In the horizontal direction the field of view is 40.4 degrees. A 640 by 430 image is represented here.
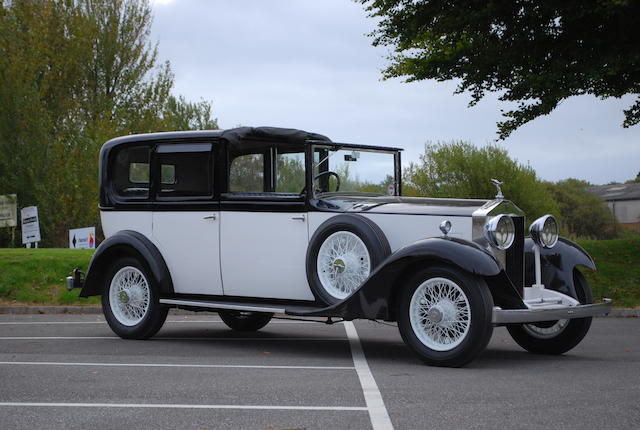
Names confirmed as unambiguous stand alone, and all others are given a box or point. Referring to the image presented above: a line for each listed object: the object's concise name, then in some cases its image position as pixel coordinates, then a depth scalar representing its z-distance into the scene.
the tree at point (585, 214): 83.12
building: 92.69
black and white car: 7.65
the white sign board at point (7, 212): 27.30
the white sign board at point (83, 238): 26.08
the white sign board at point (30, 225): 25.93
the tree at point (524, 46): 17.05
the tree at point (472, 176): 57.50
